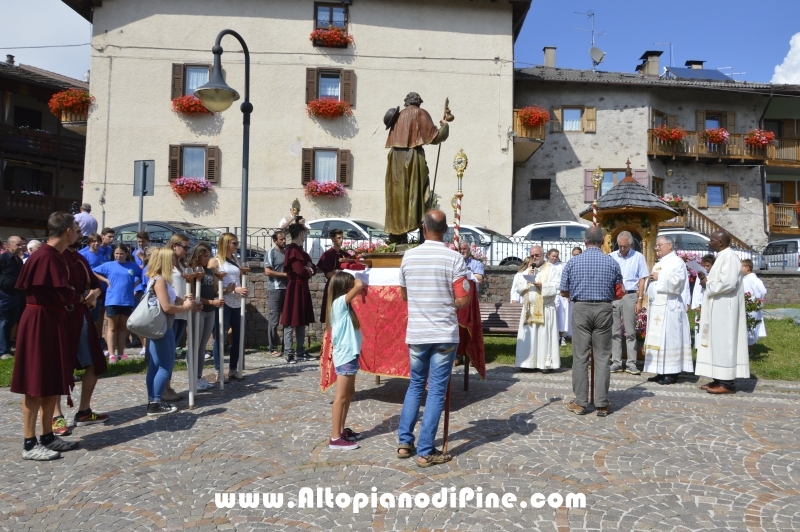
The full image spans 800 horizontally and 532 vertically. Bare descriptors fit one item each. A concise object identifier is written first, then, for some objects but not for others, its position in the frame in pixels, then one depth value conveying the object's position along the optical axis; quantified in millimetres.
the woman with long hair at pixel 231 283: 8344
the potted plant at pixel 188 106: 23781
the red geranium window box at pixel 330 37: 24250
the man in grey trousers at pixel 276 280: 10516
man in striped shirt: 5168
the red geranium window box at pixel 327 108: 24000
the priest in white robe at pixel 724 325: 7957
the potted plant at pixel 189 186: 23500
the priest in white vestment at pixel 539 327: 9430
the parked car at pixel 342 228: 15359
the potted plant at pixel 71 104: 23781
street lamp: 8703
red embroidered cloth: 7238
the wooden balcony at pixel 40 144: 30719
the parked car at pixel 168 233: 15761
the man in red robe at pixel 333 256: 10570
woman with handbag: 6684
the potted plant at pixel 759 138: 28750
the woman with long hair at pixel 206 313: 7921
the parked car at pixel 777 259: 19359
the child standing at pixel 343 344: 5586
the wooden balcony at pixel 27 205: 29938
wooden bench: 10629
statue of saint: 8203
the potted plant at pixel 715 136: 28359
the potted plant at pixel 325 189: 23844
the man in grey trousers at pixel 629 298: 9453
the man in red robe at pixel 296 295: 10023
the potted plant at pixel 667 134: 27594
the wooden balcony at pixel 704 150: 27703
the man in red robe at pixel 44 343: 5336
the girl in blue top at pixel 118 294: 10094
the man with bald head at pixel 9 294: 10383
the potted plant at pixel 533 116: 24500
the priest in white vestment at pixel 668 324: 8672
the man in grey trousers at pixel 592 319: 6859
